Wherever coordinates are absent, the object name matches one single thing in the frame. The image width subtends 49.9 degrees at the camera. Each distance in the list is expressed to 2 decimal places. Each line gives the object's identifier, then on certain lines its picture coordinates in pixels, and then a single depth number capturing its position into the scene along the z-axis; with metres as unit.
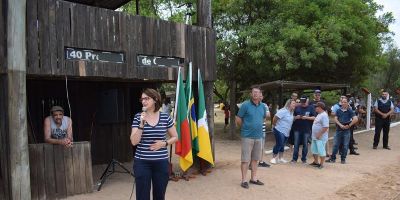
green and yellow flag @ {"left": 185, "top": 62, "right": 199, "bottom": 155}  8.51
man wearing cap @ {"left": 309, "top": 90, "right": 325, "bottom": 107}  11.36
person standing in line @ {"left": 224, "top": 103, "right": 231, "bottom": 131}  22.67
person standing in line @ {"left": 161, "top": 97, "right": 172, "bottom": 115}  22.59
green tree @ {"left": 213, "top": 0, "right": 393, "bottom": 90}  14.64
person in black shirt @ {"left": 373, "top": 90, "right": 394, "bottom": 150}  13.54
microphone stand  7.52
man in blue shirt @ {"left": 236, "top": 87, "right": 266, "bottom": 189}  7.70
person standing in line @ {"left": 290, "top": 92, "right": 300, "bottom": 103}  10.86
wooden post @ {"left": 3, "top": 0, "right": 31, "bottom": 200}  5.96
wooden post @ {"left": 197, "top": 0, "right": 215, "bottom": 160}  9.29
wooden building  6.02
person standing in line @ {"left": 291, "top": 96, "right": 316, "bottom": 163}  10.67
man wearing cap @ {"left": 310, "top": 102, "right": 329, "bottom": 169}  10.00
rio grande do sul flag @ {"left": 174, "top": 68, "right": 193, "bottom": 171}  8.10
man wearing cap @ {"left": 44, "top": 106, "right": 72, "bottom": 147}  7.28
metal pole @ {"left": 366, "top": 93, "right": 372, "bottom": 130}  20.53
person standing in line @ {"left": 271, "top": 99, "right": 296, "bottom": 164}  10.45
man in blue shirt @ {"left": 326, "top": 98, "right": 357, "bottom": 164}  10.84
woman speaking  4.66
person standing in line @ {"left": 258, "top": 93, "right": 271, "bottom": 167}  10.14
